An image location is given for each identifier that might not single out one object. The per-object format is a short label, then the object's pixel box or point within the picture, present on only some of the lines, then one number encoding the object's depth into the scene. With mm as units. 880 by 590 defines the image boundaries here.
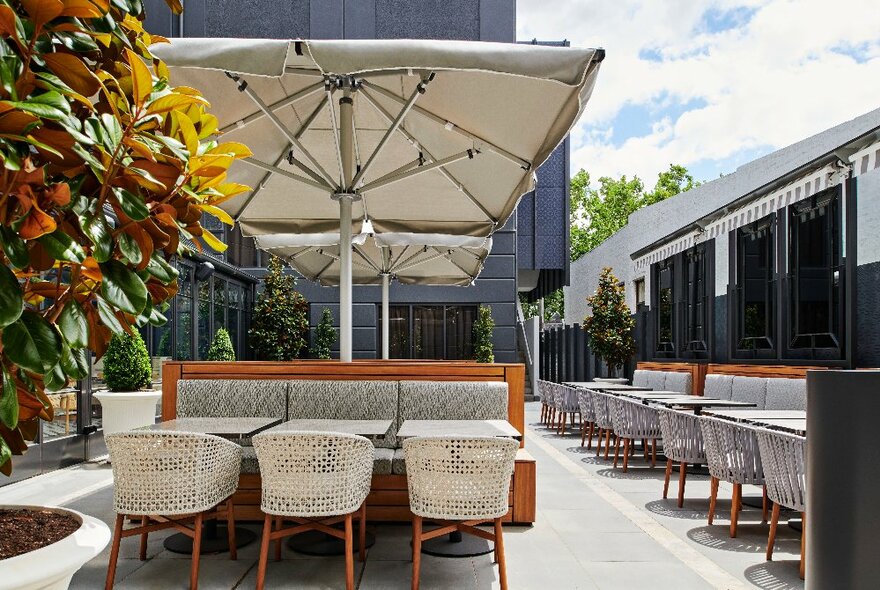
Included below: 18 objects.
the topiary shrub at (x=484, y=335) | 17188
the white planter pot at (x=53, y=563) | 1531
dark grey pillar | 965
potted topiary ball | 7934
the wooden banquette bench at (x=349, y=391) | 5668
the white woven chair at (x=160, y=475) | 3812
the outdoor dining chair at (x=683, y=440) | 5875
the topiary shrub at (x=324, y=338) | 16688
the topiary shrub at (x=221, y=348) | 12570
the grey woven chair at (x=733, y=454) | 4840
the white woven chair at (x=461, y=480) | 3832
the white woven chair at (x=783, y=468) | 4008
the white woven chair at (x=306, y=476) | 3789
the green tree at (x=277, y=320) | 15664
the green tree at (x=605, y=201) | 45094
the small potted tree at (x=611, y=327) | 14508
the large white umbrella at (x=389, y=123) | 3850
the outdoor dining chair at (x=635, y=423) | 7582
